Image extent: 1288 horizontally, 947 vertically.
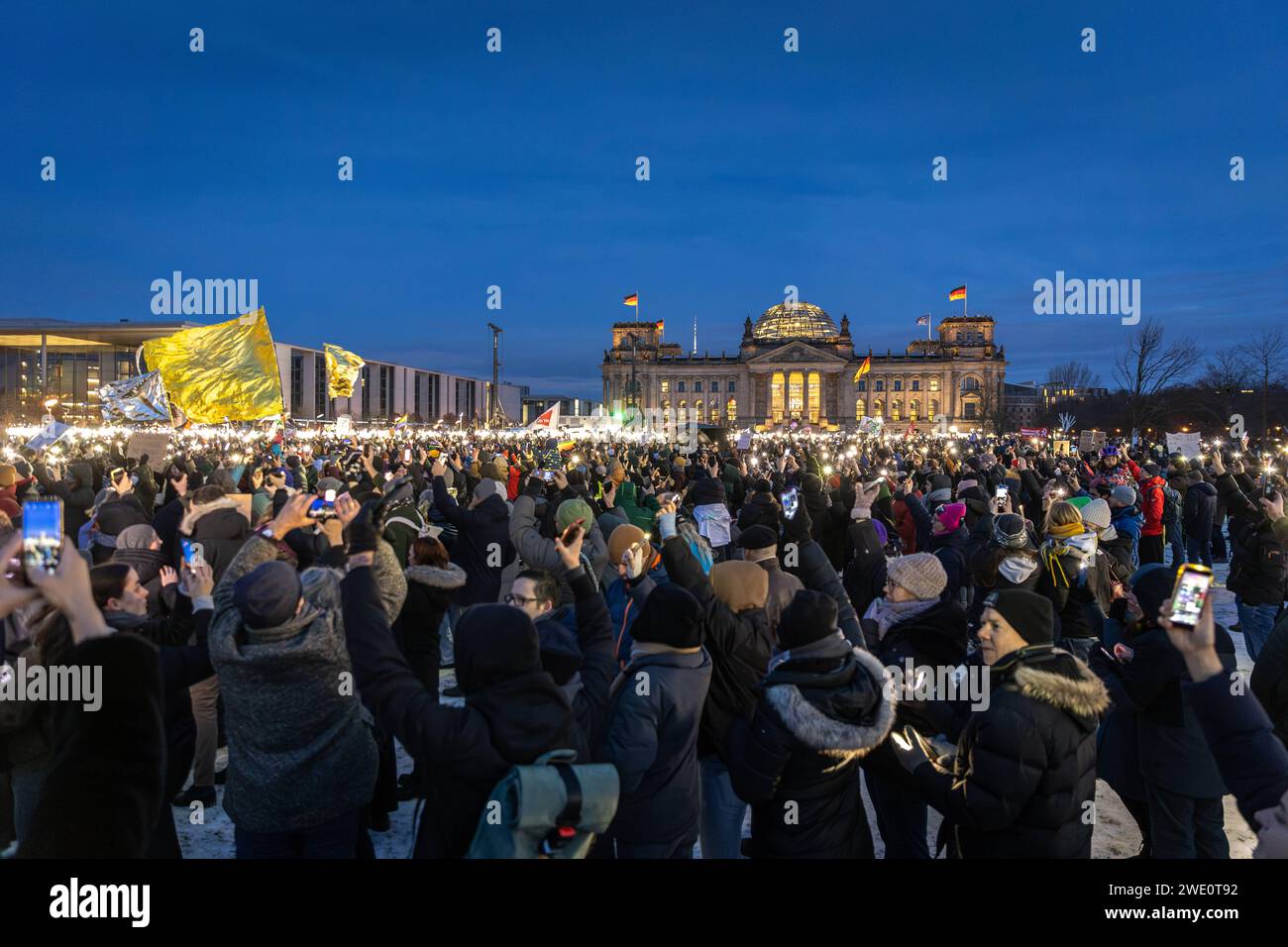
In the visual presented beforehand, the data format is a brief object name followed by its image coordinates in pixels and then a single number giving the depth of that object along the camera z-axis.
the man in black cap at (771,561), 4.87
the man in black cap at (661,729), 3.21
